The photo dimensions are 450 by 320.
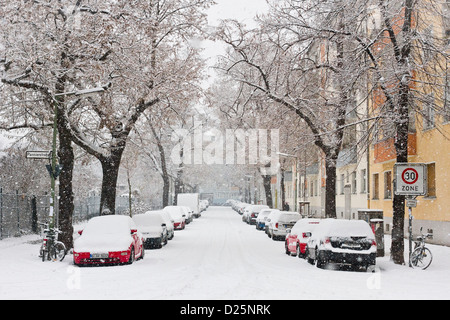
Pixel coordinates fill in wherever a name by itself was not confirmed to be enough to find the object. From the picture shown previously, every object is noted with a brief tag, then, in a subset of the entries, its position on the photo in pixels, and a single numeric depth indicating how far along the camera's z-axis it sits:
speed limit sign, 16.56
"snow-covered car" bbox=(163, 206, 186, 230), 39.91
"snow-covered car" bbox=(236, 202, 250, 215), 72.46
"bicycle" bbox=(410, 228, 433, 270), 16.27
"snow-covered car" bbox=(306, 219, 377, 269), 15.80
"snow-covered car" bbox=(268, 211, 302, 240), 29.78
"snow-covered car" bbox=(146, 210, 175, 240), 28.92
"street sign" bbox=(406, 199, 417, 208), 17.14
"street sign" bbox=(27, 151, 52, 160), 19.09
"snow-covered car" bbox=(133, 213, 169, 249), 24.05
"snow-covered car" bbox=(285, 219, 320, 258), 19.78
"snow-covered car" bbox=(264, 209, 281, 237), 31.23
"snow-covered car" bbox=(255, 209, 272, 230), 40.08
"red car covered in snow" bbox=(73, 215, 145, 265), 16.27
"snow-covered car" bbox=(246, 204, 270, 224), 48.12
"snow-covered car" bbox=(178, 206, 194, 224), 46.02
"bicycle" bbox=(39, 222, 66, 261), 18.27
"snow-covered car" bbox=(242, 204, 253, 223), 50.59
